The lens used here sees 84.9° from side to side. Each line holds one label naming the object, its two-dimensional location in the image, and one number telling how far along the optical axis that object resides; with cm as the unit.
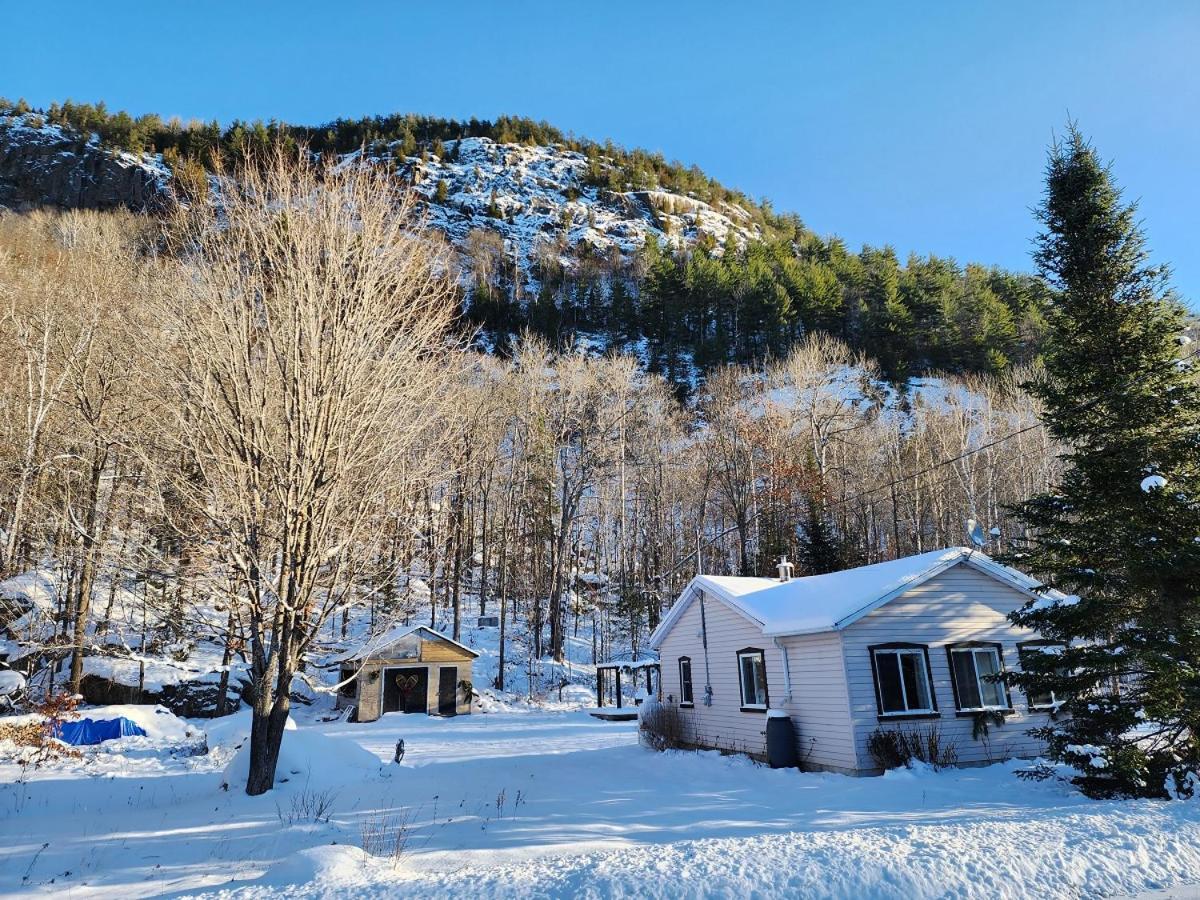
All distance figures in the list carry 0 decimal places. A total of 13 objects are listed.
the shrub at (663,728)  1578
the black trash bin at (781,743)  1251
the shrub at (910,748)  1142
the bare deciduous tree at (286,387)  827
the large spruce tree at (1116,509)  877
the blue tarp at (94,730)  1520
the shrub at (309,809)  830
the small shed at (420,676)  2517
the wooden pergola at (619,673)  2400
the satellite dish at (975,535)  1446
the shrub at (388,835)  689
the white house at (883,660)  1191
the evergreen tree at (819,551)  2578
